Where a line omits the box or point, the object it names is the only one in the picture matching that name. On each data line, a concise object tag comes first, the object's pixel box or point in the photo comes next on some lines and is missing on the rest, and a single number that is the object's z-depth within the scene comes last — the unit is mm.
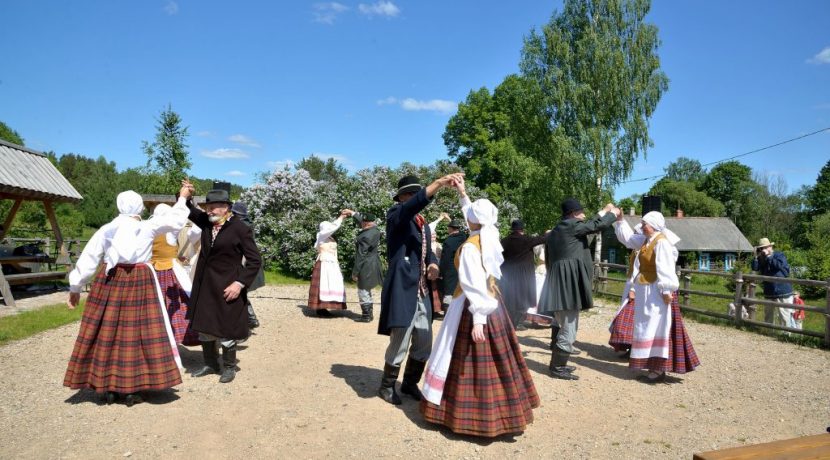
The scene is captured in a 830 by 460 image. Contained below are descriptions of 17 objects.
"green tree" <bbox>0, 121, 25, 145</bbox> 36650
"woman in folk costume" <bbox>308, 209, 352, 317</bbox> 9500
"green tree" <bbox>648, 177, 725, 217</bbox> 54656
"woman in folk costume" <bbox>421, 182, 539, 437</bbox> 3961
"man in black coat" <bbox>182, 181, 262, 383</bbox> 5105
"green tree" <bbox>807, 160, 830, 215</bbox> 47094
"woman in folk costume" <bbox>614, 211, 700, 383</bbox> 5723
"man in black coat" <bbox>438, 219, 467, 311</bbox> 8930
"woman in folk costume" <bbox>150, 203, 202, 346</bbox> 6051
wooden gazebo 10258
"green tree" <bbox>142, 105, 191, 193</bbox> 20453
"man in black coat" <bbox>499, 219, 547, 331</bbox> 7406
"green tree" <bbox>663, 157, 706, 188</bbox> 67250
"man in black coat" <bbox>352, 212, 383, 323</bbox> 9406
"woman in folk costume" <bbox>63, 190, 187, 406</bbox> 4625
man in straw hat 9273
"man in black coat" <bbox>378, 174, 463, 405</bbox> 4557
